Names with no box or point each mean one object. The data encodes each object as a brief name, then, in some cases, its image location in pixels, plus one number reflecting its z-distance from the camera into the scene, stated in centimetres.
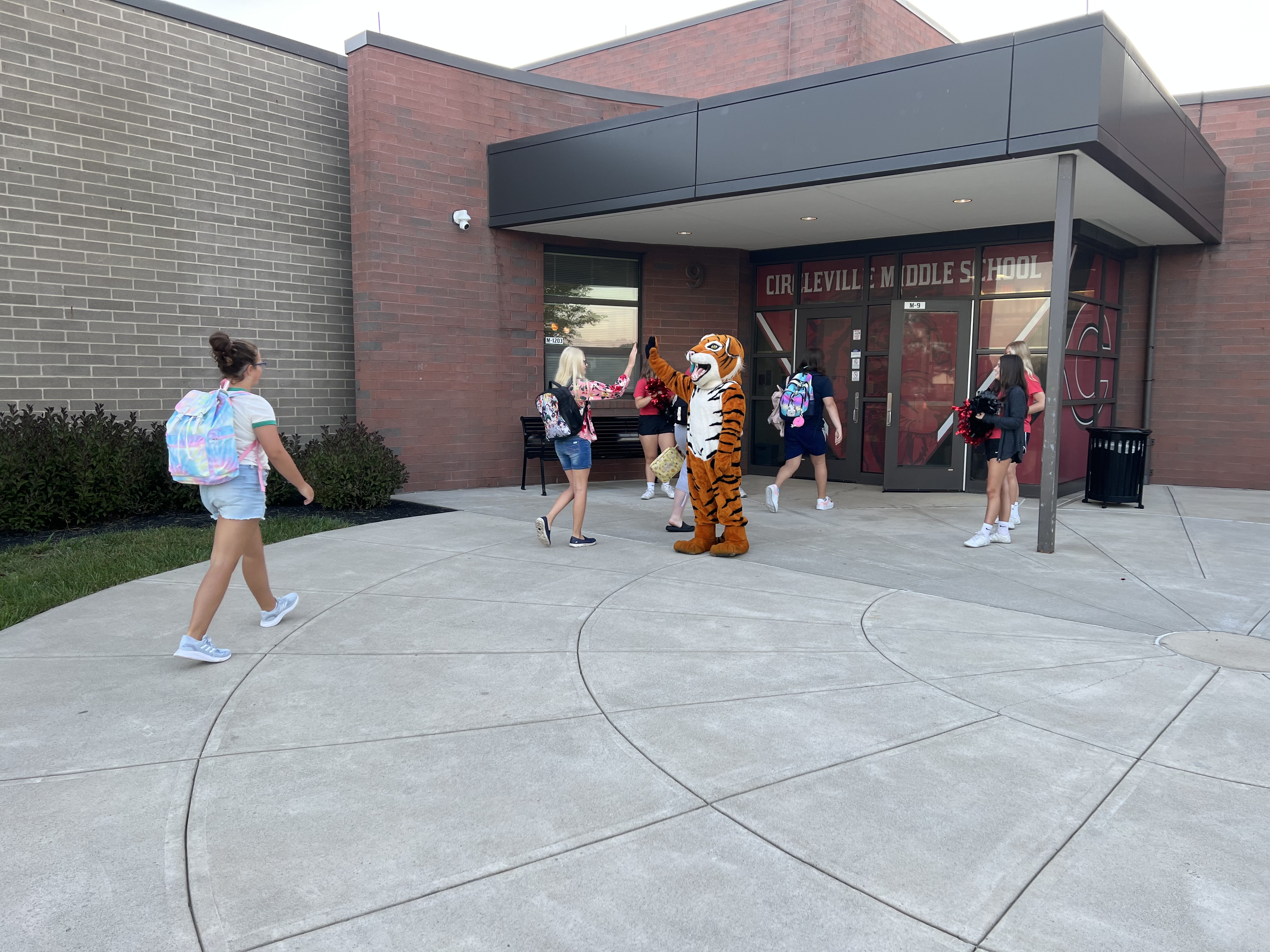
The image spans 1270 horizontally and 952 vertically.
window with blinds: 1217
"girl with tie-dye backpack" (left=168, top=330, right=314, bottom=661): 461
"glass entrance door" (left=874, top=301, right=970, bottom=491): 1134
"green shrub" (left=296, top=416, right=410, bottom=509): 945
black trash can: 1015
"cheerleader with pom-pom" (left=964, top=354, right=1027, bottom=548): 780
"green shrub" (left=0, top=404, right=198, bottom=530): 814
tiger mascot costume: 720
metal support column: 745
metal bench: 1194
